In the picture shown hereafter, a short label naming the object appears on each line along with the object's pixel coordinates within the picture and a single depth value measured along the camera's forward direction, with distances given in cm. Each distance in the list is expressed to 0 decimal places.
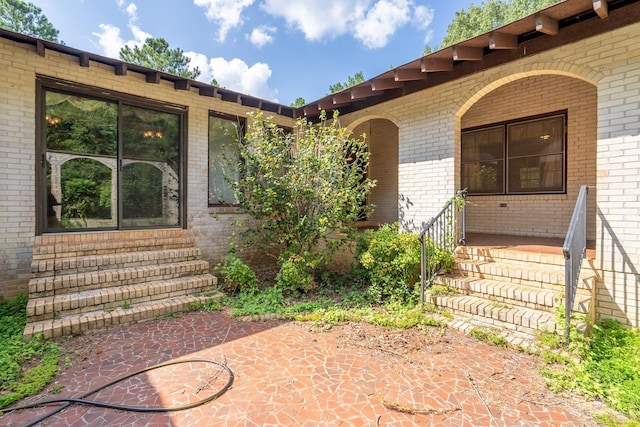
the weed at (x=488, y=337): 336
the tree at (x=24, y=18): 1628
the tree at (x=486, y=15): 2147
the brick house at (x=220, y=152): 375
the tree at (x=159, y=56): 1886
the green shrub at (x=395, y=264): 469
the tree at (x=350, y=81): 2312
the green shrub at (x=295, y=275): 520
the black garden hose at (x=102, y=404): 238
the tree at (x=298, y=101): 2038
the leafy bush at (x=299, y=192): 532
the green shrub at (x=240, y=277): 527
